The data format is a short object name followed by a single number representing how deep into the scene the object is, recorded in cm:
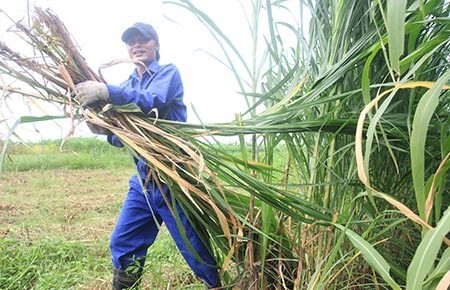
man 135
